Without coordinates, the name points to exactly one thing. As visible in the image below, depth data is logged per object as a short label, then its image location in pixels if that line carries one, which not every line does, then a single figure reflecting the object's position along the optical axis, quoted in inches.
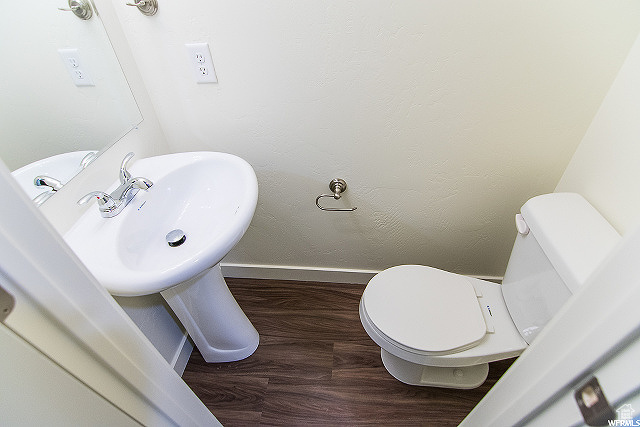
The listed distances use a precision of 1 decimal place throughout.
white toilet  32.5
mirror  28.2
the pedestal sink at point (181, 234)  27.5
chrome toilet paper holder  47.5
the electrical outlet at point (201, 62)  37.8
